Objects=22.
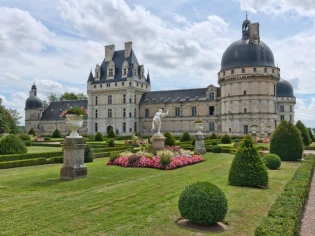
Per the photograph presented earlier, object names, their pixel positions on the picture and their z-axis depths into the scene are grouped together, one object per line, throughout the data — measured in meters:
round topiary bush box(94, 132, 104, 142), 40.16
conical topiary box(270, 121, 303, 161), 19.31
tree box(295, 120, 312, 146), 30.62
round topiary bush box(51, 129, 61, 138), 51.75
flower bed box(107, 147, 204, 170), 14.66
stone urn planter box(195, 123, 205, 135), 22.88
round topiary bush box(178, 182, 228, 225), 6.25
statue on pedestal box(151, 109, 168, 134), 18.41
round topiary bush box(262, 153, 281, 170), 15.32
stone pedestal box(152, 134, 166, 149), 17.14
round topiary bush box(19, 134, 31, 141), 37.56
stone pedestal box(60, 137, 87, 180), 11.08
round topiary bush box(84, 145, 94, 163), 17.97
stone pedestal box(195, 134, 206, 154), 23.45
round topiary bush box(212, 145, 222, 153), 25.77
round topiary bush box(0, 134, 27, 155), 19.84
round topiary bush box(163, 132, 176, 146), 26.45
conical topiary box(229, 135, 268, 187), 10.40
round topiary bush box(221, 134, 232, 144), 36.44
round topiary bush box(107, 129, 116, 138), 47.36
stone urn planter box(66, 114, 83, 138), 11.45
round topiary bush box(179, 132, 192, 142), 35.55
